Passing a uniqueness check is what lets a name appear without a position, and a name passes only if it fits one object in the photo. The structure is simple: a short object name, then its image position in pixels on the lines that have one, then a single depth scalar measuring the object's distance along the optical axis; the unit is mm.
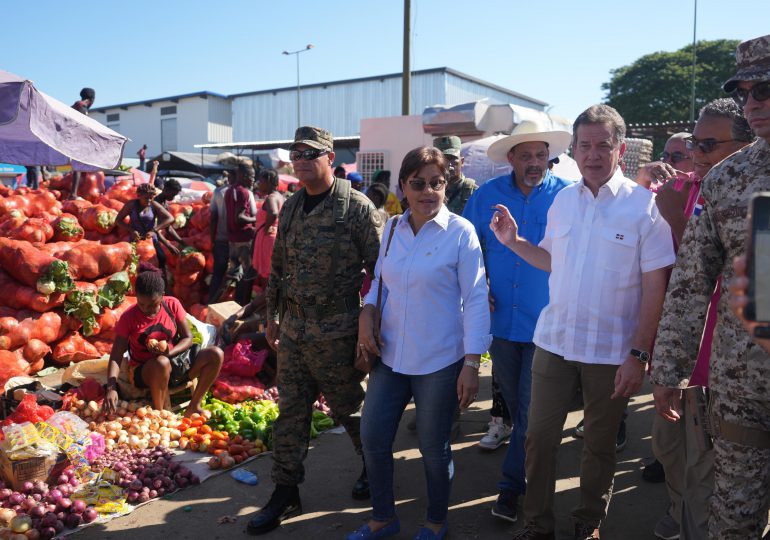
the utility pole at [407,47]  15594
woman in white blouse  3146
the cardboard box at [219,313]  6656
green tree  38812
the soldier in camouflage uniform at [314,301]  3615
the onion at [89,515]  3676
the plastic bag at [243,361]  5910
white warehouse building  44875
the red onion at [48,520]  3551
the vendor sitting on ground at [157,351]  5031
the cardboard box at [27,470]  3916
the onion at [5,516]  3607
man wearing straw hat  3676
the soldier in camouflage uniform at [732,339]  1987
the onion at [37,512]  3617
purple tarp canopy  4441
